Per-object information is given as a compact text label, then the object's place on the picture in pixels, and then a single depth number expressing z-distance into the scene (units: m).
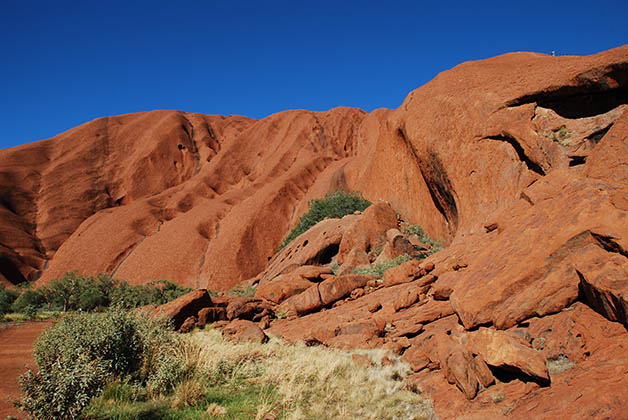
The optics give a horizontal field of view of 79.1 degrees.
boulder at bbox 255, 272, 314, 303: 14.04
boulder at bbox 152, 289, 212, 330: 11.02
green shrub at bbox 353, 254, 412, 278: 13.30
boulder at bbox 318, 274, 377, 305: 10.92
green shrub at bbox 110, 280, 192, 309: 20.00
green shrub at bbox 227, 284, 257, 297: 20.71
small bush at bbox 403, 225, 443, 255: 15.48
